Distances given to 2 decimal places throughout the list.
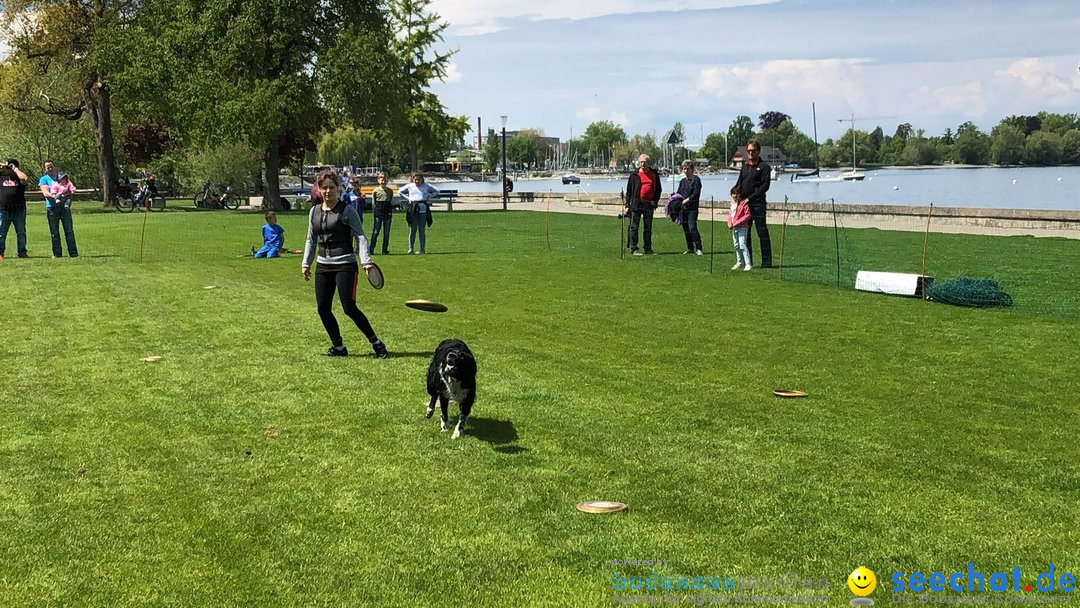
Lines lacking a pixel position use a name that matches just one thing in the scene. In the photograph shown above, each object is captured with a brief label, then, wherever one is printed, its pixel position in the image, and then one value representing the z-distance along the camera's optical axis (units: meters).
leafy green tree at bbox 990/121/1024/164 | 157.62
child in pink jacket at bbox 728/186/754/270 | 17.92
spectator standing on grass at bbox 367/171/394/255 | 22.08
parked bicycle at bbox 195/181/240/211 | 47.41
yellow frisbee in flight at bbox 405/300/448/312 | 12.91
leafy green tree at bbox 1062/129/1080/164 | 154.75
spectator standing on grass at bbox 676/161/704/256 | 20.75
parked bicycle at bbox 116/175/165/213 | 44.61
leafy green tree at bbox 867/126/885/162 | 179.62
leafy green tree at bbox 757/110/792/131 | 194.00
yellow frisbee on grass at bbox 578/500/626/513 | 5.54
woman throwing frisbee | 9.62
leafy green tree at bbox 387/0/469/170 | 70.38
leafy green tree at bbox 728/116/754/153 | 189.50
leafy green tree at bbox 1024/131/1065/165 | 155.38
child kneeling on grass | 21.67
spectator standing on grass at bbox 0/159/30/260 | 19.80
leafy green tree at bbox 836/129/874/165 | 175.12
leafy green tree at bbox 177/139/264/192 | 51.41
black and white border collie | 6.99
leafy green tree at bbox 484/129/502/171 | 169.50
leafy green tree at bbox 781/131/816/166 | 181.25
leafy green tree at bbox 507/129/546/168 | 198.50
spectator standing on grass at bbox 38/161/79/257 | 19.91
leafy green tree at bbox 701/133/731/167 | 197.25
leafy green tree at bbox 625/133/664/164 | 181.95
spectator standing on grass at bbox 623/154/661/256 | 21.30
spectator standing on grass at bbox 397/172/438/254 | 22.27
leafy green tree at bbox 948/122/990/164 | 164.50
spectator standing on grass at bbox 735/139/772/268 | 17.94
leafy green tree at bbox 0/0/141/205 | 43.44
